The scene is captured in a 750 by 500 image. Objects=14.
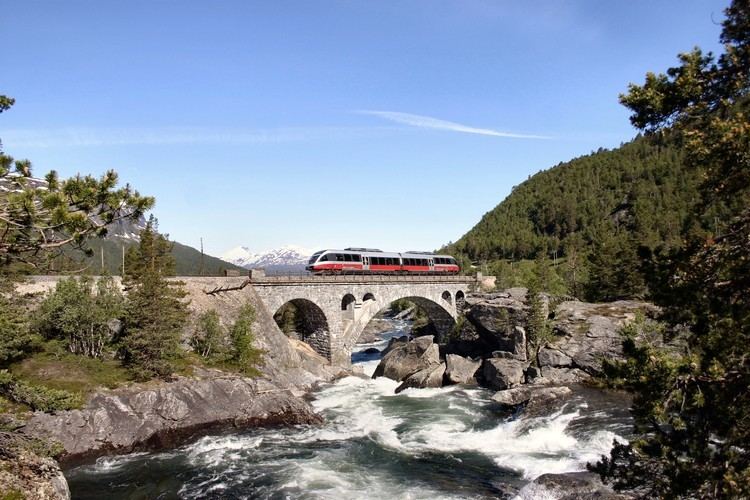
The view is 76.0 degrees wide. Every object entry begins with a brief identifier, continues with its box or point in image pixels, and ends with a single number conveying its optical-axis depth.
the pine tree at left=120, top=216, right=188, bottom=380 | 33.12
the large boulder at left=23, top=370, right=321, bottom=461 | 27.58
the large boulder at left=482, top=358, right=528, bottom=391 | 46.09
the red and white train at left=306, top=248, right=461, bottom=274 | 56.16
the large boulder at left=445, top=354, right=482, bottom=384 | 49.88
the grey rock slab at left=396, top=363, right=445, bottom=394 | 48.34
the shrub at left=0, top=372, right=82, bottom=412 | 13.59
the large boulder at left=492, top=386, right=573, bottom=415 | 35.79
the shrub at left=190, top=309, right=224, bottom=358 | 40.22
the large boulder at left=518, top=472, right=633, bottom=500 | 20.05
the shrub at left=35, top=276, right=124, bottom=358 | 34.09
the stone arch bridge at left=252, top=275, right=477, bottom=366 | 50.94
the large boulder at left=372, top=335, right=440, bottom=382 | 52.88
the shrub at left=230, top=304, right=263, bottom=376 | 39.78
